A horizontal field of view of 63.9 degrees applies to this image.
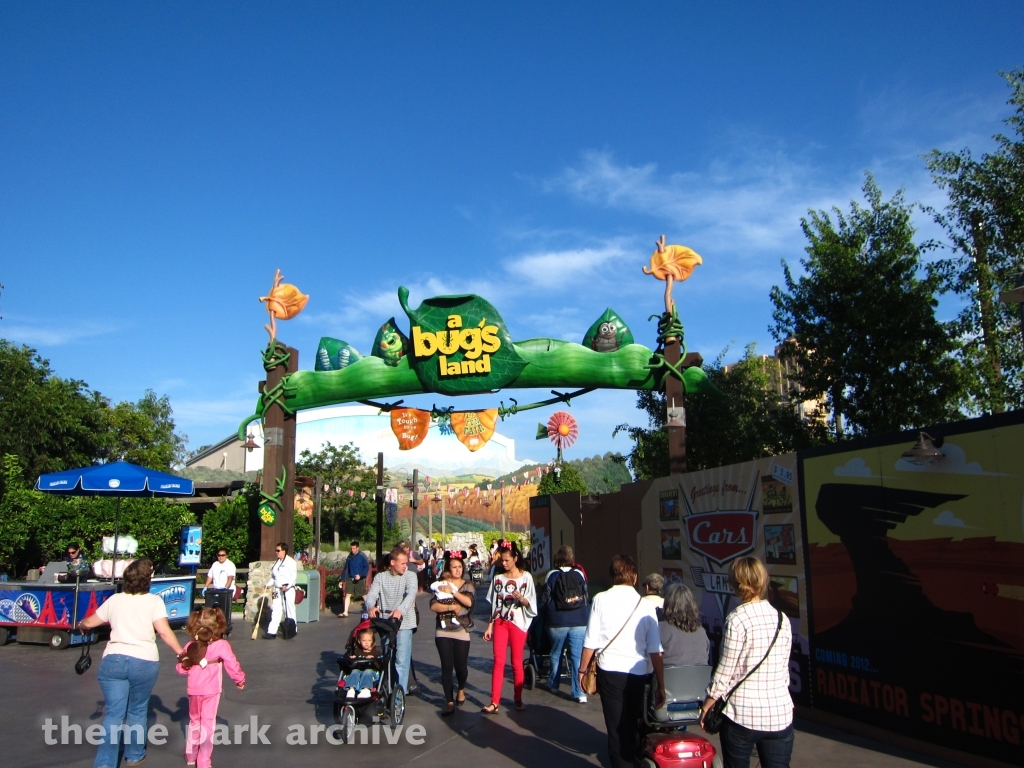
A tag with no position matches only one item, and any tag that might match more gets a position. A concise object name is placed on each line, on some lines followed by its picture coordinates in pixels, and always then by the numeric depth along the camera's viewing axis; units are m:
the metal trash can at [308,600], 18.00
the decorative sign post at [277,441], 17.94
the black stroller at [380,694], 7.37
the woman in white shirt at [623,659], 5.72
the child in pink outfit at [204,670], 6.02
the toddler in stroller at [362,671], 7.43
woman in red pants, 8.41
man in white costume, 14.84
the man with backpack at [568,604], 8.74
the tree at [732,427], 18.25
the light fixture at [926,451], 6.47
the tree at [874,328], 15.03
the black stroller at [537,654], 9.69
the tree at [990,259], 14.20
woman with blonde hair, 4.28
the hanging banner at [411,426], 18.34
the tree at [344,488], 44.09
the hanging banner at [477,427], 18.06
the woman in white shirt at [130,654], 5.88
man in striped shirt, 8.33
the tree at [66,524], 20.52
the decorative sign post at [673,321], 16.05
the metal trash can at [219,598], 15.32
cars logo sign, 9.09
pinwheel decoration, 20.45
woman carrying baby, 8.24
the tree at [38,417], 32.91
